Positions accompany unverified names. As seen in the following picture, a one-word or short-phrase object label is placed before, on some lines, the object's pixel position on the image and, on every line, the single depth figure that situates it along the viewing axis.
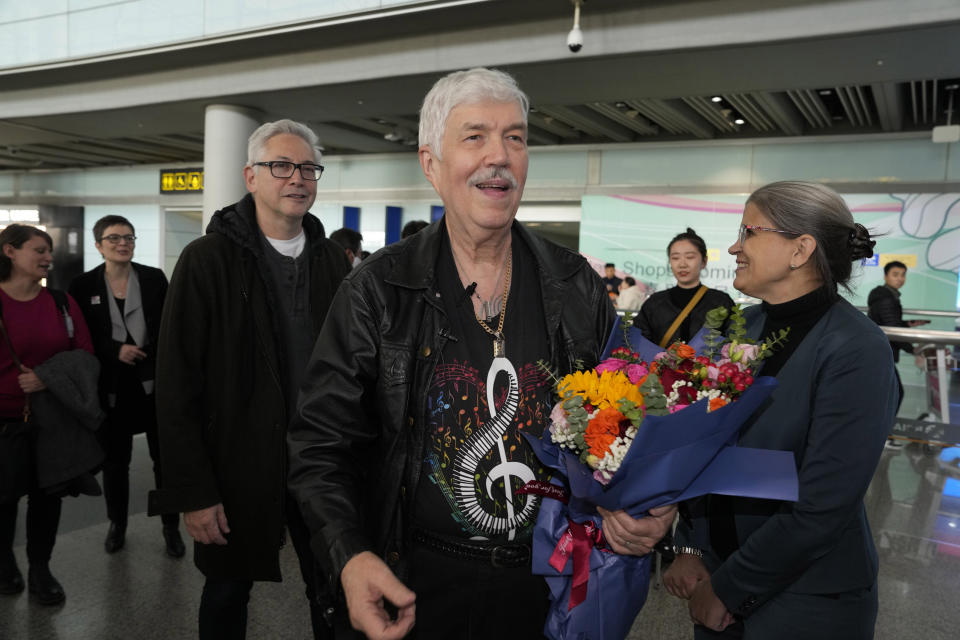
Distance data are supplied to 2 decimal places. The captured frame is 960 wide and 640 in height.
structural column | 8.49
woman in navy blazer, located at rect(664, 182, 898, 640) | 1.62
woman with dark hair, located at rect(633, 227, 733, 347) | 4.19
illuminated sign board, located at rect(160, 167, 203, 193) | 15.23
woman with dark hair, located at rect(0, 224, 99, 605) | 3.31
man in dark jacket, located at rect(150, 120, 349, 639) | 2.19
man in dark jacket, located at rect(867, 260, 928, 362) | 6.91
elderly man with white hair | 1.46
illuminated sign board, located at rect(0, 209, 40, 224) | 18.16
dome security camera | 5.62
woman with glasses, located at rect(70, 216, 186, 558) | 3.92
